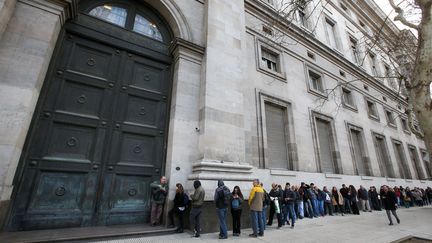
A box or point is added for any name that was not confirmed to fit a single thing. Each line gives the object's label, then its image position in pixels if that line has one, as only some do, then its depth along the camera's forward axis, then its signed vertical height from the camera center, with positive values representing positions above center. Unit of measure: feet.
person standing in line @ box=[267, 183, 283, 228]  23.12 -0.95
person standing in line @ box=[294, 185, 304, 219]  29.14 -1.70
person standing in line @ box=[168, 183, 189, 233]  17.89 -1.24
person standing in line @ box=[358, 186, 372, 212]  39.40 -0.89
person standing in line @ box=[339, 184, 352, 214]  35.82 -0.86
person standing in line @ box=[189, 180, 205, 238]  17.22 -1.26
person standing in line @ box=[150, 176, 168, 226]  18.71 -0.89
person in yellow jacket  18.03 -1.30
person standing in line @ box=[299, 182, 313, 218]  30.53 -1.20
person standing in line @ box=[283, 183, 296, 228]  23.69 -0.76
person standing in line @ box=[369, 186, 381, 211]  41.31 -0.91
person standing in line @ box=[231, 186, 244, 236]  18.38 -1.56
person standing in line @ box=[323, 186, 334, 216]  33.06 -1.58
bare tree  16.03 +8.85
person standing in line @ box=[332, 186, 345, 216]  34.45 -1.15
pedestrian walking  25.99 -0.83
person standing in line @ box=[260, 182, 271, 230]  20.43 -1.10
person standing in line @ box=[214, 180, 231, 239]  17.47 -0.77
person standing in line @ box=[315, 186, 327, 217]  32.27 -1.10
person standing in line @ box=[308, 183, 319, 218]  30.71 -0.85
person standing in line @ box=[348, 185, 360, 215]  35.81 -1.16
